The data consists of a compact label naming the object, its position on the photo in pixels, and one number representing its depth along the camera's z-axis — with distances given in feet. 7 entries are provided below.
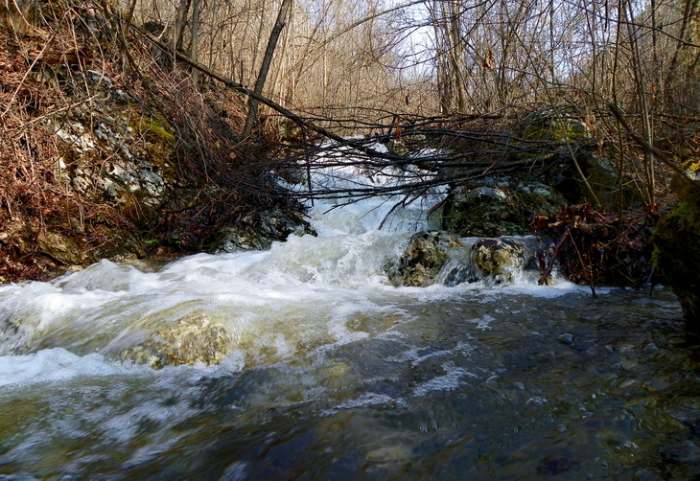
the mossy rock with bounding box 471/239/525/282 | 15.25
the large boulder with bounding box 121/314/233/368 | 9.52
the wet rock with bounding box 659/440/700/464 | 5.55
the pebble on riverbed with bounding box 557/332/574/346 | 9.76
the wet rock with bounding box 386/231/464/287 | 16.07
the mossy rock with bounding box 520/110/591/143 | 17.78
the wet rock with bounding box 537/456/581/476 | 5.63
